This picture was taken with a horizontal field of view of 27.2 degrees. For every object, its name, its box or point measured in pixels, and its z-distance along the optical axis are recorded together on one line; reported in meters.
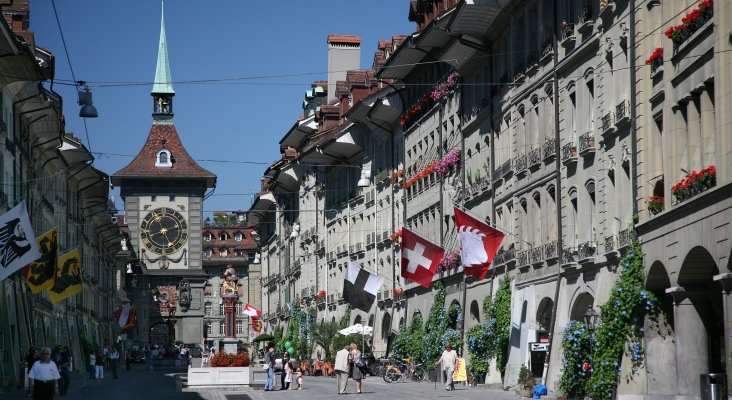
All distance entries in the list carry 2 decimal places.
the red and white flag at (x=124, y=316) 87.00
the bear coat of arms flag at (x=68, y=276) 50.34
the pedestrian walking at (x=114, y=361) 74.50
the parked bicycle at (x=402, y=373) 59.94
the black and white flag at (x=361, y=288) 62.44
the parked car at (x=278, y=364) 60.31
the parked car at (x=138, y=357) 123.81
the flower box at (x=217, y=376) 53.66
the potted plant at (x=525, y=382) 42.59
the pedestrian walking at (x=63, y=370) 49.72
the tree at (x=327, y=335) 79.50
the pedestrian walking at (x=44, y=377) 31.45
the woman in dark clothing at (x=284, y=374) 53.62
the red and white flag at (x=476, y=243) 42.75
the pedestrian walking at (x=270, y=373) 52.41
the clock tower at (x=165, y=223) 171.00
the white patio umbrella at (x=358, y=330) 76.38
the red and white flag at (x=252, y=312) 89.81
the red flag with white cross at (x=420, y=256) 49.41
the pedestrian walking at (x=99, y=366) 72.19
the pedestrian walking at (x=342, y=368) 46.34
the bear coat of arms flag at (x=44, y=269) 46.03
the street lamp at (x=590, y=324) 37.62
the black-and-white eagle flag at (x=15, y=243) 38.19
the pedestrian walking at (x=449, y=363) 47.91
